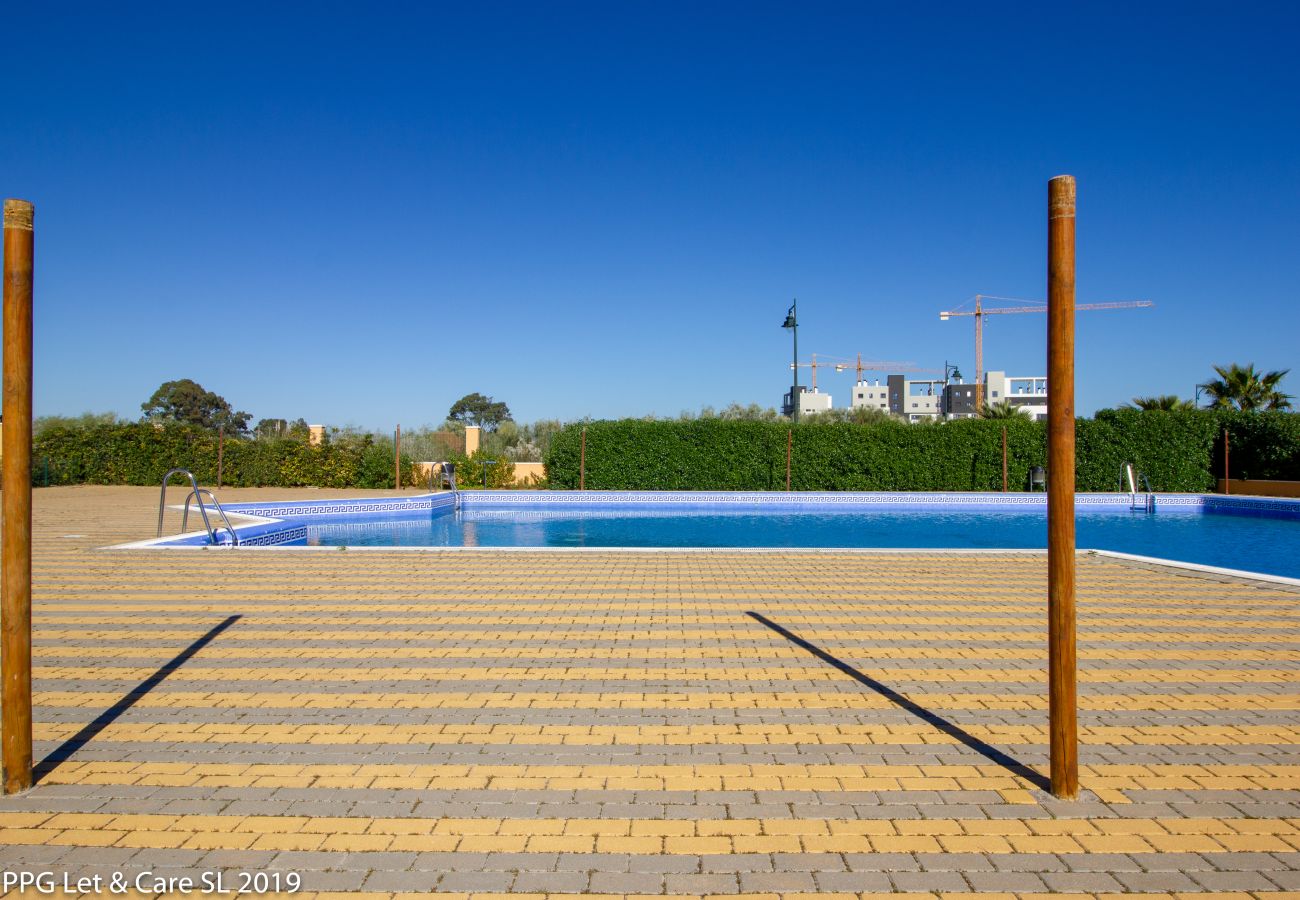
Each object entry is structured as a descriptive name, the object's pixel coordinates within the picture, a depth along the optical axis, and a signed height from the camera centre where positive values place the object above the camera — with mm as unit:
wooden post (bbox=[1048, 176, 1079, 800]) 2947 -150
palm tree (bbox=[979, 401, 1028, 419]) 24219 +1766
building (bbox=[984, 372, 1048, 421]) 104062 +11986
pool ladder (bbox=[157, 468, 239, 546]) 9436 -837
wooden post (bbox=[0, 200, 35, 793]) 2955 -166
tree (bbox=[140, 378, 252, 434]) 53906 +4108
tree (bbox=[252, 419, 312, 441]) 22016 +920
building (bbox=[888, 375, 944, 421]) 124375 +11022
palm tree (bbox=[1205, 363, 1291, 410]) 24641 +2482
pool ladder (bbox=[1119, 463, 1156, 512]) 18891 -860
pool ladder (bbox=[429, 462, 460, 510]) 20781 -278
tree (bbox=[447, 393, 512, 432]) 71312 +5121
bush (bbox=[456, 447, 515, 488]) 21531 -175
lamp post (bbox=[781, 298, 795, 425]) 23750 +4419
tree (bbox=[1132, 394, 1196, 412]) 23047 +1914
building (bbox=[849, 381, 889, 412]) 129500 +12086
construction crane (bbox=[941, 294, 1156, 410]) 89200 +17863
